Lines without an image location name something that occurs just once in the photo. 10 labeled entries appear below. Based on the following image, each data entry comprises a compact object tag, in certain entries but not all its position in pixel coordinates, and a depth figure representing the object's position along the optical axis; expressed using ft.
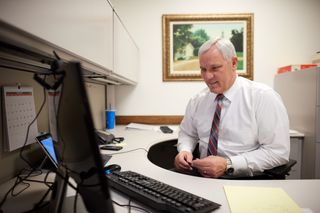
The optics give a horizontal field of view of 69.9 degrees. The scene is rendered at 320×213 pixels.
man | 4.30
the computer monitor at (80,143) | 1.44
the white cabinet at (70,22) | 2.02
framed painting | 8.85
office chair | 7.74
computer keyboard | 2.29
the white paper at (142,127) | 8.00
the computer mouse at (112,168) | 3.45
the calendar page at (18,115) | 3.33
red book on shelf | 8.06
